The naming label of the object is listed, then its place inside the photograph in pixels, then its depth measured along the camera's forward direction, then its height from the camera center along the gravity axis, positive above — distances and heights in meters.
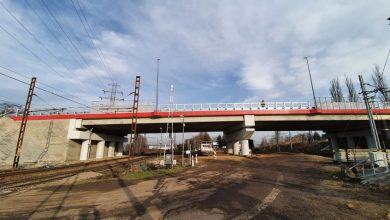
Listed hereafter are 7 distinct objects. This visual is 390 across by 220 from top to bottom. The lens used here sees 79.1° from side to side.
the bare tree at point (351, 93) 68.49 +18.50
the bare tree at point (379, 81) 60.25 +19.01
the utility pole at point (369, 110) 16.12 +3.44
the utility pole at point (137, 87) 31.64 +9.60
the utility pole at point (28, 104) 30.56 +7.62
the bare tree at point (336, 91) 72.53 +19.97
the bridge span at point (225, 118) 38.78 +6.64
